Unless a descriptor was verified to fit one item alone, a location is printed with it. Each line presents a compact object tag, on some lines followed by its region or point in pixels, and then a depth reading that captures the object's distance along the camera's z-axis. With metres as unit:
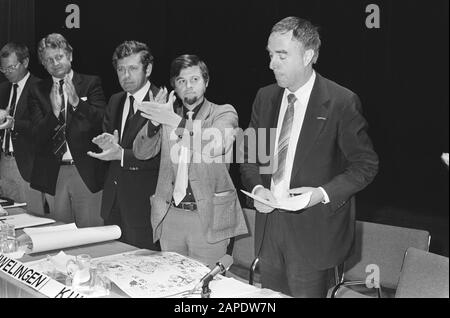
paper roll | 2.32
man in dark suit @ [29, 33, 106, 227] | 3.14
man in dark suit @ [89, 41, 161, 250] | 2.88
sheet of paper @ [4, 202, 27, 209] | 3.27
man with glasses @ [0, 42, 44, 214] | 3.46
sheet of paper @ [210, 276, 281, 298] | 1.79
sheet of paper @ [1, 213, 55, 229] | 2.78
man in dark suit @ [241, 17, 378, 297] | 2.04
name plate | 1.78
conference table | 1.83
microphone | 1.68
